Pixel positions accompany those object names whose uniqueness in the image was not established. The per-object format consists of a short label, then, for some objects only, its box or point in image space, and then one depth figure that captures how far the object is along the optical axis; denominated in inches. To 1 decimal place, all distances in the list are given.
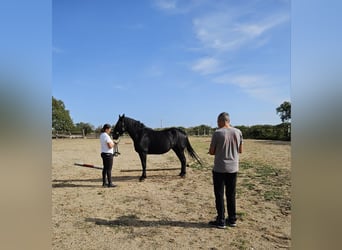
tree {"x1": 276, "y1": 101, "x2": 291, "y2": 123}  858.0
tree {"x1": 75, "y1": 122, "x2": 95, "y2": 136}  1651.2
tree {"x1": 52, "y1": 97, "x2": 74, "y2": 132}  1400.8
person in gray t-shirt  138.7
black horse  289.0
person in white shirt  238.2
